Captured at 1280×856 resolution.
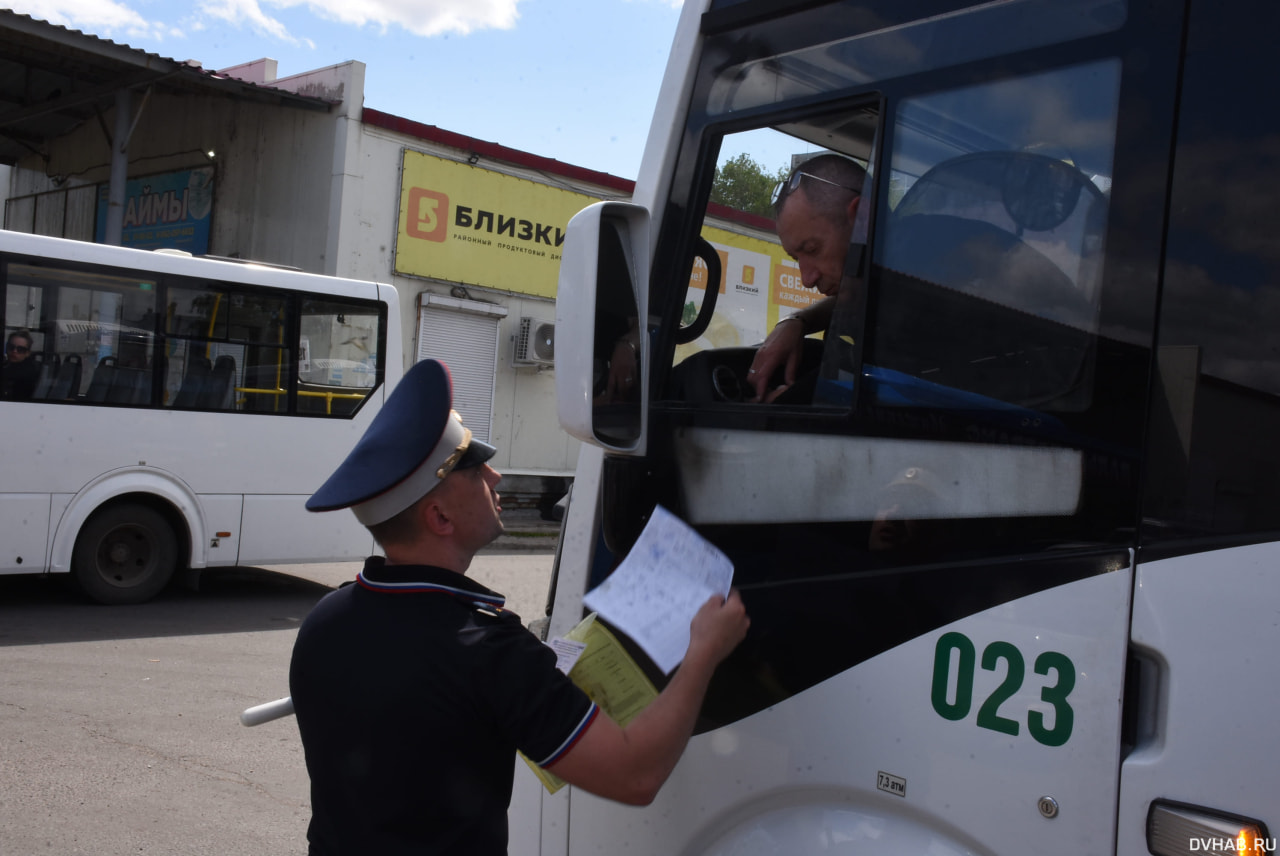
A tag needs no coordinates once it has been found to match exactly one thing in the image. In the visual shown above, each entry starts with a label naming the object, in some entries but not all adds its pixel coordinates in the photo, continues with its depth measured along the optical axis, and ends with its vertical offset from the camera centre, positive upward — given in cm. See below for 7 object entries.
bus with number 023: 149 -1
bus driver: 221 +42
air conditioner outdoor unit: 1688 +100
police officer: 175 -46
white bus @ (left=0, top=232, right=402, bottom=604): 884 -24
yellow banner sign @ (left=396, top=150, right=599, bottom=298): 1553 +264
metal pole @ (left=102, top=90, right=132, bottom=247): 1448 +276
